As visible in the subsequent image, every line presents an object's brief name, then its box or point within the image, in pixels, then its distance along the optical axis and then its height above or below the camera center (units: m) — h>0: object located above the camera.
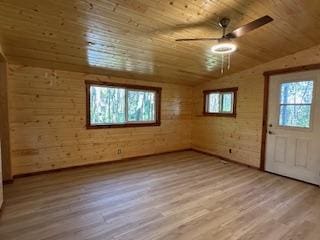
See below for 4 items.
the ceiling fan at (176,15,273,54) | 1.92 +0.85
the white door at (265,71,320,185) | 3.47 -0.30
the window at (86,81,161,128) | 4.34 +0.06
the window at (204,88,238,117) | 4.93 +0.20
